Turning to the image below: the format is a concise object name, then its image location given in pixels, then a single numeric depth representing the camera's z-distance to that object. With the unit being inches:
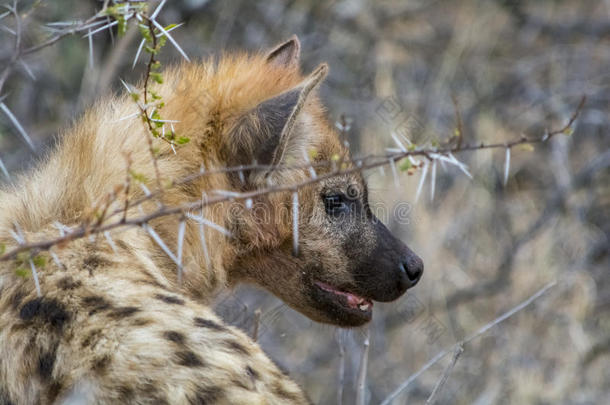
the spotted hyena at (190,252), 290.3
